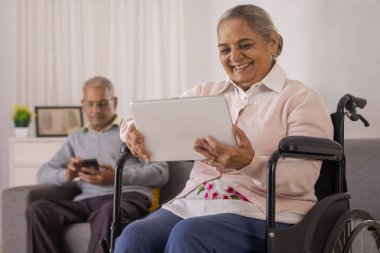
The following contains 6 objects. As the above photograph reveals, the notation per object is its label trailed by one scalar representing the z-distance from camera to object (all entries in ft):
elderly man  10.07
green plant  14.42
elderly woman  5.77
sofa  9.08
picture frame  14.48
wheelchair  5.43
